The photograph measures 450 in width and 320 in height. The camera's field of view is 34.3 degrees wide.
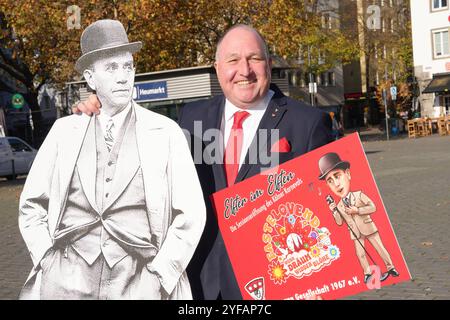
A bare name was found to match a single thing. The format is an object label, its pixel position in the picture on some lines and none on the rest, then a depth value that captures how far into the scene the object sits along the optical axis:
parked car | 29.20
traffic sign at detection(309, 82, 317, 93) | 43.03
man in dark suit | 3.80
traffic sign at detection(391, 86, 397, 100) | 42.15
